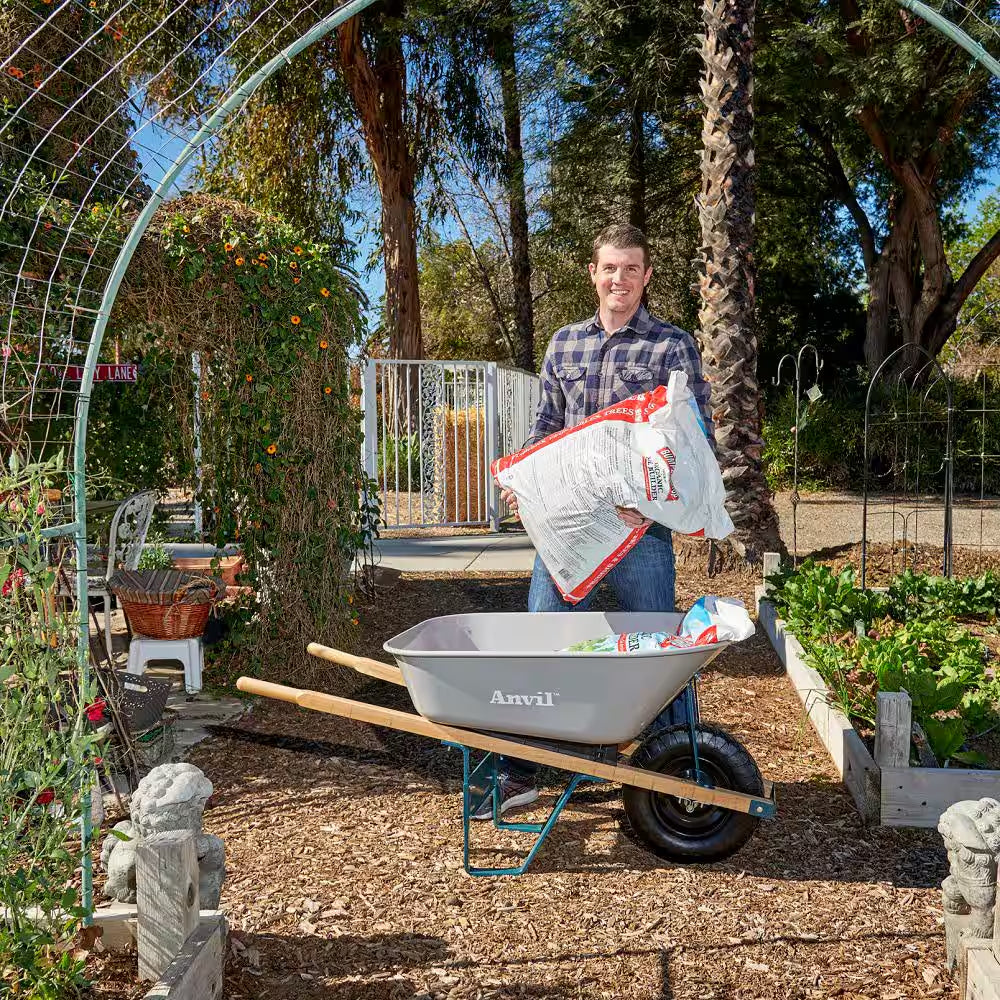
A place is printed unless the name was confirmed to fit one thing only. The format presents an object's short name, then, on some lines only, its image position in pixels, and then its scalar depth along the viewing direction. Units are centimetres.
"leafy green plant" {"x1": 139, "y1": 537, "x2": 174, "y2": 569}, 614
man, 335
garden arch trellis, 266
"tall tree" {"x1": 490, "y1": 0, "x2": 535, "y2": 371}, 1420
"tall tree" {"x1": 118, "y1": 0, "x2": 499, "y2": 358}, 1241
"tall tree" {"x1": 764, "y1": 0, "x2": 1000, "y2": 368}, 1265
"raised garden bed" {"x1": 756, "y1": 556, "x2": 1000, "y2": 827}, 326
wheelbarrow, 275
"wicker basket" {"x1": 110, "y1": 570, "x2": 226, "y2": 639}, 469
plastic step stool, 479
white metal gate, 1097
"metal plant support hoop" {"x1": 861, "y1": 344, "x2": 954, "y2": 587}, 1420
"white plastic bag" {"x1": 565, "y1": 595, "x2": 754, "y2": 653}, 287
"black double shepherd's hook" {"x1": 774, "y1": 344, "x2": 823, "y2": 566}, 648
